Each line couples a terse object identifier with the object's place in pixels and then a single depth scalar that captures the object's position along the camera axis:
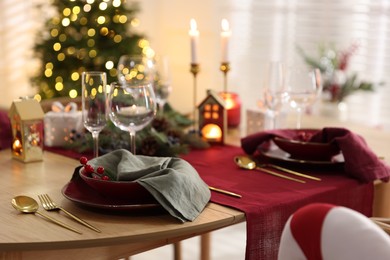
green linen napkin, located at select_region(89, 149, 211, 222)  1.51
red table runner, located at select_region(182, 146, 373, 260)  1.60
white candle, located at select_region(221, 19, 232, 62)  2.21
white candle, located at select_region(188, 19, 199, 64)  2.25
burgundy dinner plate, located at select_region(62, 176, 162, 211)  1.51
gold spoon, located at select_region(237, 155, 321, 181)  1.80
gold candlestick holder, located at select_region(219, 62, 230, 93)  2.23
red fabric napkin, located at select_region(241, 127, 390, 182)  1.80
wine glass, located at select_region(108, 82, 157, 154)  1.70
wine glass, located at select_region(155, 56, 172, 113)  2.31
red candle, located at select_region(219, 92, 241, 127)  2.34
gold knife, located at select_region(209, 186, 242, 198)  1.65
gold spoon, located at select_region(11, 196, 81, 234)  1.55
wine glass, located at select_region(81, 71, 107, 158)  1.77
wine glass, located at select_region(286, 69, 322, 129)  2.07
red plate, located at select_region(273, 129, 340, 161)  1.86
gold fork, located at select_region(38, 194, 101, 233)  1.47
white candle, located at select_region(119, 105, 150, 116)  1.72
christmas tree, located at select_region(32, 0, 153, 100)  3.56
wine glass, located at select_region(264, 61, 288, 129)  2.07
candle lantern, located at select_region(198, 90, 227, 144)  2.13
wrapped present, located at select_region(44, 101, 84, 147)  2.08
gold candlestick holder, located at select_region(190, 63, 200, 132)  2.28
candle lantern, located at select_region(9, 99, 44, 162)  1.92
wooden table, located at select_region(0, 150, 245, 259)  1.41
